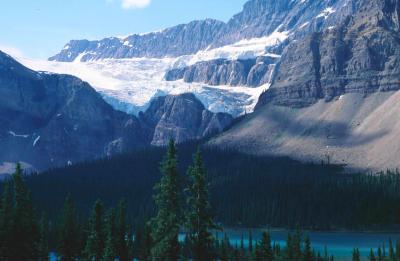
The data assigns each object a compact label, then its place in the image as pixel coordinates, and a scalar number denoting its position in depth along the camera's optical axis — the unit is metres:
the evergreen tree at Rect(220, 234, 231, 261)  136.56
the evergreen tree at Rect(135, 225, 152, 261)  122.24
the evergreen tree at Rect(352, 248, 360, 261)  146.95
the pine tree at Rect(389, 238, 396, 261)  142.88
